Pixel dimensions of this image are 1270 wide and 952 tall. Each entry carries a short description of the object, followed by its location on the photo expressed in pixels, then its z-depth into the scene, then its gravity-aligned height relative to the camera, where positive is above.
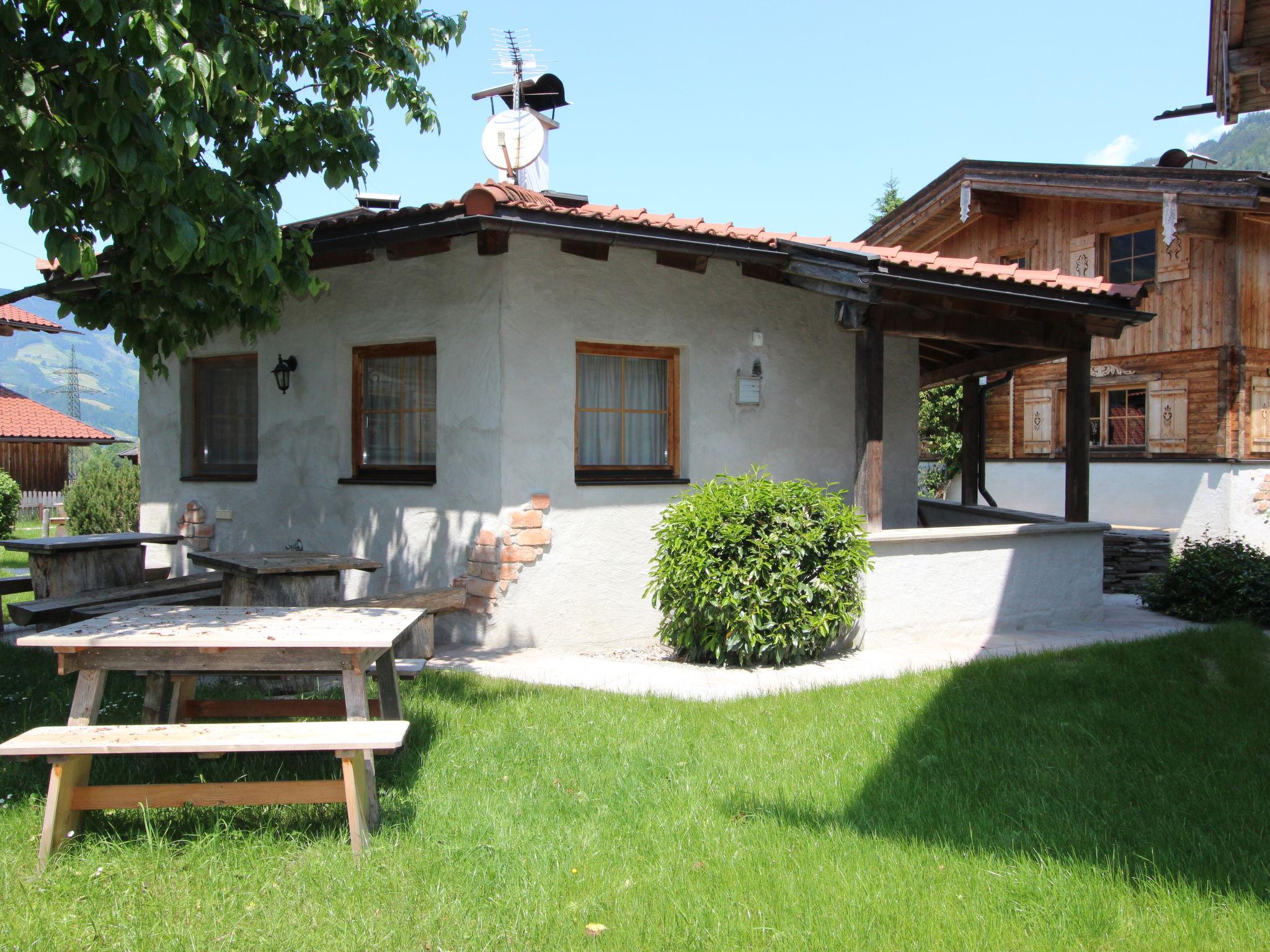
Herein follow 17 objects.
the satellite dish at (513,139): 8.52 +3.03
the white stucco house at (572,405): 6.86 +0.53
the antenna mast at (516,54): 9.77 +4.36
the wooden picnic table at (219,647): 3.46 -0.66
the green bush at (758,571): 6.29 -0.71
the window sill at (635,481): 7.21 -0.10
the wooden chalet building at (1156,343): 13.08 +1.86
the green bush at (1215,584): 8.37 -1.08
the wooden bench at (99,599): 6.10 -0.91
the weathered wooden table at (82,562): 6.79 -0.70
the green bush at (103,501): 13.47 -0.48
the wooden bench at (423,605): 6.19 -0.96
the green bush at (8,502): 16.33 -0.60
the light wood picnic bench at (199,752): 3.07 -0.97
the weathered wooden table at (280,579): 5.63 -0.69
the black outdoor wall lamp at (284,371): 7.89 +0.82
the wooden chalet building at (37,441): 27.48 +0.81
